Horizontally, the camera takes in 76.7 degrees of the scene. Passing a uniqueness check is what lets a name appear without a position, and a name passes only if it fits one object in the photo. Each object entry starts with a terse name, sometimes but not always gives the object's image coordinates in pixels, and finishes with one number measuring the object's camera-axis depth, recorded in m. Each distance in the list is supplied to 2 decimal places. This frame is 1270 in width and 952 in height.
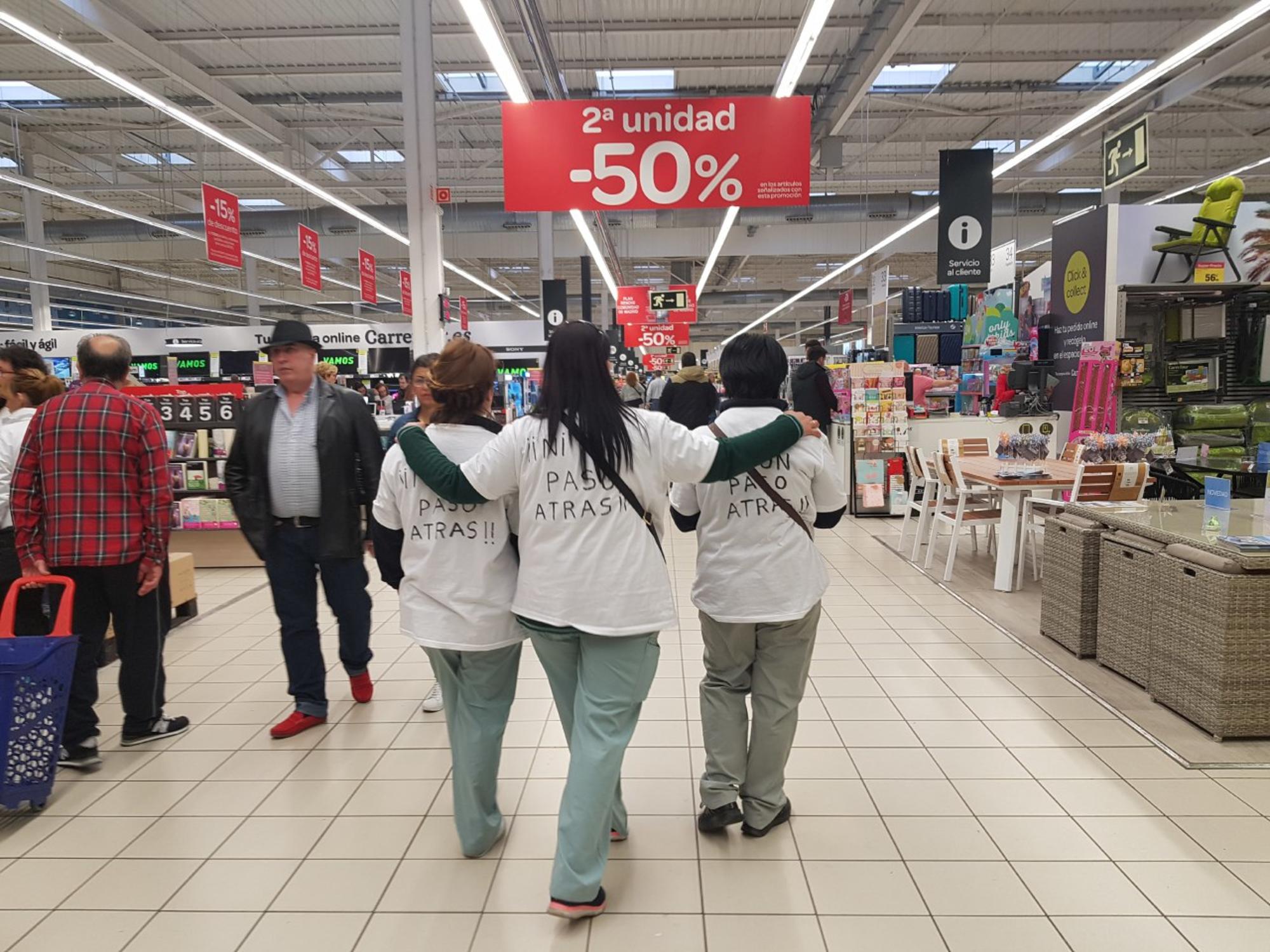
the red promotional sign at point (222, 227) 9.06
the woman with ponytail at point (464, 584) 2.32
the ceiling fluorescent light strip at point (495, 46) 4.54
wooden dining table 5.42
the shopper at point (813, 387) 7.80
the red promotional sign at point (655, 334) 19.67
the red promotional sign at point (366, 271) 13.77
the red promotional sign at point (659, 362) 29.05
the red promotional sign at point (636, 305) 18.88
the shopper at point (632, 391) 11.72
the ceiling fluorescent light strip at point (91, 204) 10.59
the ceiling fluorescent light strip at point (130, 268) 13.89
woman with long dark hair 2.06
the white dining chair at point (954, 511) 5.91
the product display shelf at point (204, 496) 6.43
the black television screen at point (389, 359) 14.77
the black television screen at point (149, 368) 15.20
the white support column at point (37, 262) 14.16
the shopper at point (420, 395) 3.23
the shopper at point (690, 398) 7.70
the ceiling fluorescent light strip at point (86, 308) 24.53
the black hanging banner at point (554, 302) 14.62
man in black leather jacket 3.27
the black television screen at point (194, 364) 15.26
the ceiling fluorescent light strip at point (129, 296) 16.02
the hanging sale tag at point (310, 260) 12.02
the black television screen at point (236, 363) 15.16
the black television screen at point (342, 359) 14.73
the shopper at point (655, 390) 12.98
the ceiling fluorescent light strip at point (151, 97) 5.44
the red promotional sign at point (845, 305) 21.30
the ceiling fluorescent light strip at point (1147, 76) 5.71
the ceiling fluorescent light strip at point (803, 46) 5.02
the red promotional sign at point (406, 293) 12.45
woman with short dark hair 2.41
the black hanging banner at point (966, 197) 9.23
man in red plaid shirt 3.03
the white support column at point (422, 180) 7.46
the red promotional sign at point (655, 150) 5.21
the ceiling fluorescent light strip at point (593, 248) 9.69
